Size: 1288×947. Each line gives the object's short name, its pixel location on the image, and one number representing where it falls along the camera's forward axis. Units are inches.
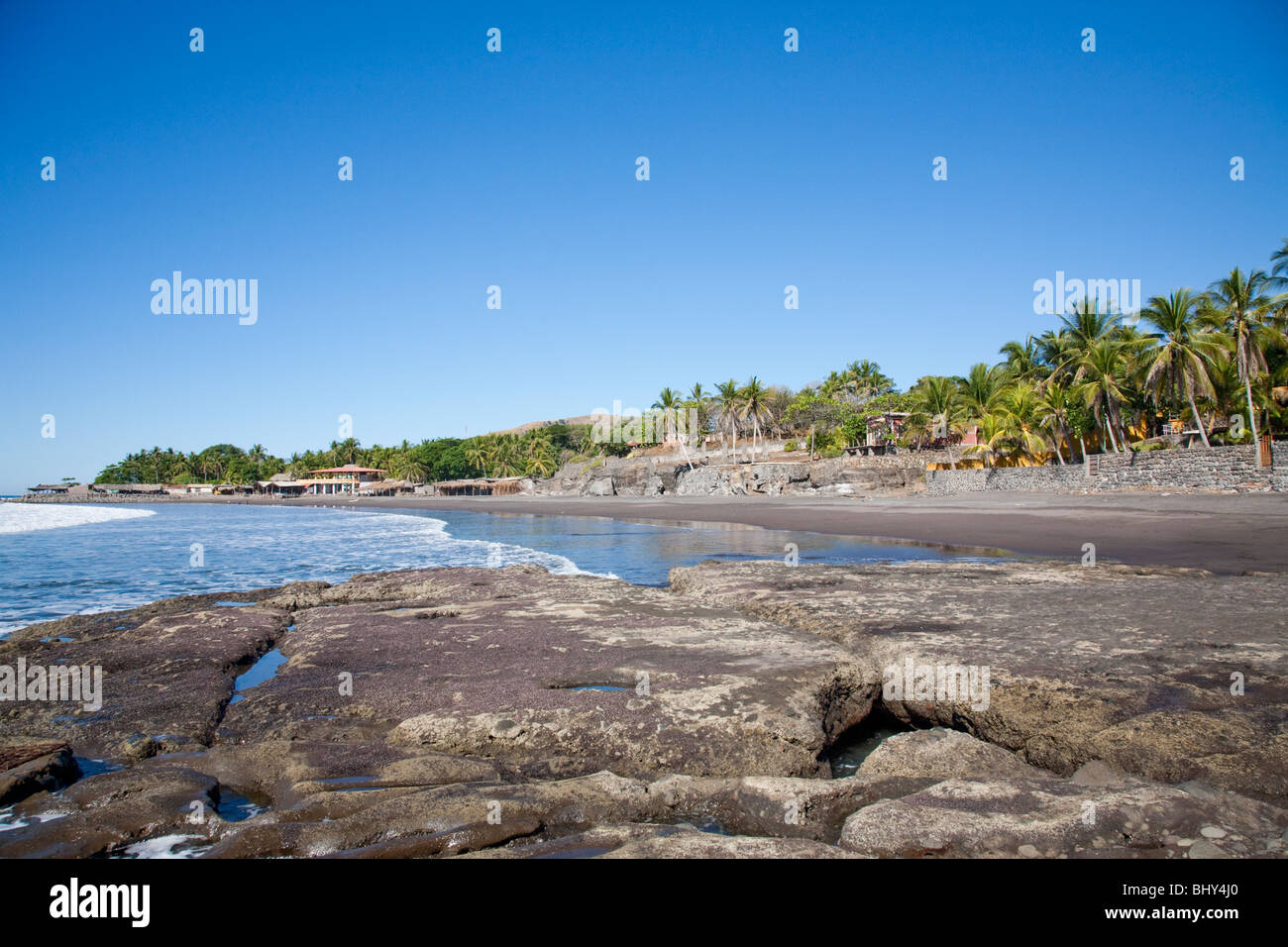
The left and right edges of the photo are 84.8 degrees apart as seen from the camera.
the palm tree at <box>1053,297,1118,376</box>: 1738.4
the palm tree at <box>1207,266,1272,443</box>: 1257.4
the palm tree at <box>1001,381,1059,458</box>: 1739.7
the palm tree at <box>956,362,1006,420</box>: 2033.7
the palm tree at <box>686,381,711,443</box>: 3624.5
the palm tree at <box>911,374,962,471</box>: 2191.8
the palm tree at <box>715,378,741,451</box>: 3080.7
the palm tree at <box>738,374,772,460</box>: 3034.0
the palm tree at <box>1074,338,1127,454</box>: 1504.7
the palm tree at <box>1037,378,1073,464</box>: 1651.1
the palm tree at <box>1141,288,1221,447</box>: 1291.8
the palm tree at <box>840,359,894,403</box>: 3506.4
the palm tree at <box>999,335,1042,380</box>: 2116.5
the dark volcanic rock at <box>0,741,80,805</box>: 166.2
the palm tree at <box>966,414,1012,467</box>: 1784.0
